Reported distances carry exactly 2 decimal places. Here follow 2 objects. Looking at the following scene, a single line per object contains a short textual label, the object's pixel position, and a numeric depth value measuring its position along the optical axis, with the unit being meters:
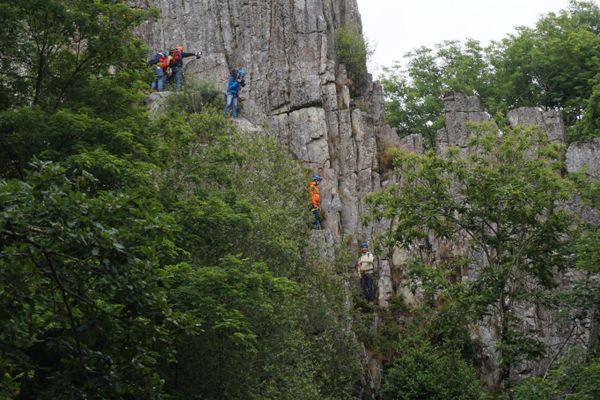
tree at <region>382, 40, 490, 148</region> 50.75
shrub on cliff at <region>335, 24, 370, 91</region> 42.34
